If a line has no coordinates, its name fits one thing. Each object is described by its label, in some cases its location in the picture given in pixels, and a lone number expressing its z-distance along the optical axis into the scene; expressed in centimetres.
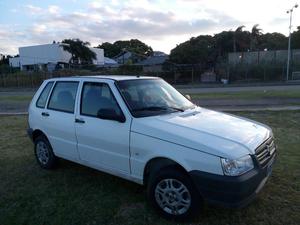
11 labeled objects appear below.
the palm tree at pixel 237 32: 5678
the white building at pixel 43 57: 6397
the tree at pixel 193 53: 4719
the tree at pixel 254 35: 5854
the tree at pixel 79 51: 6228
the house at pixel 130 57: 7862
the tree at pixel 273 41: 5744
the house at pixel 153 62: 4656
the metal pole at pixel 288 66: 3605
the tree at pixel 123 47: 10675
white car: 342
